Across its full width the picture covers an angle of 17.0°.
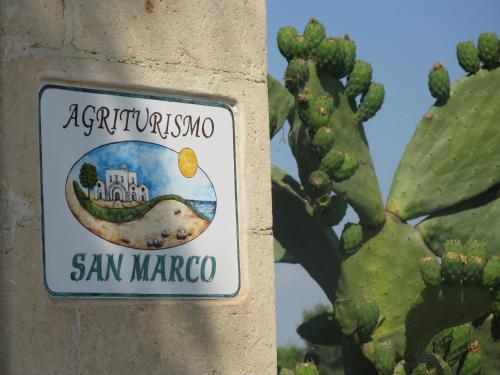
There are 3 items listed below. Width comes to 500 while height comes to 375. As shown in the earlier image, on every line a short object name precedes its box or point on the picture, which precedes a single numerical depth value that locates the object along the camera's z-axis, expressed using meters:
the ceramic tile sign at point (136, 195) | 4.84
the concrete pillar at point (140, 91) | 4.70
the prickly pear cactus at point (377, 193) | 9.83
